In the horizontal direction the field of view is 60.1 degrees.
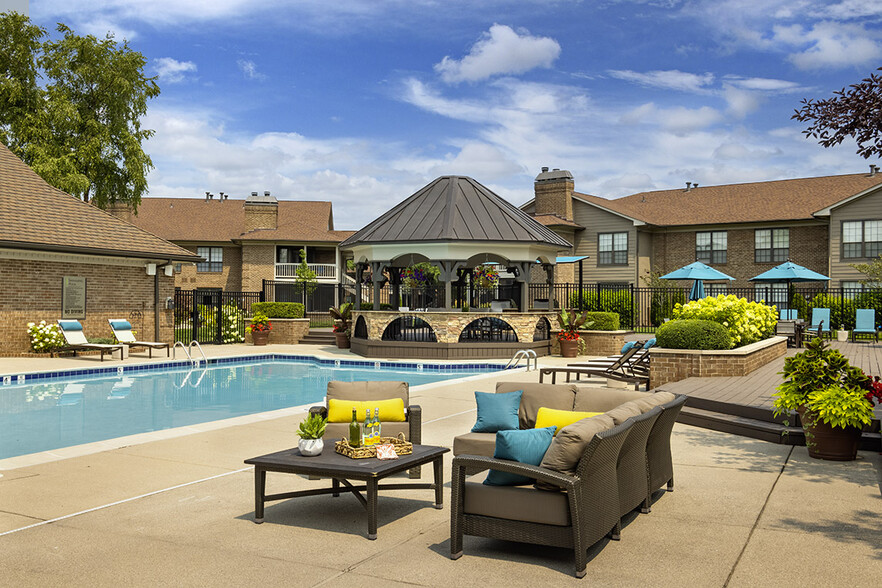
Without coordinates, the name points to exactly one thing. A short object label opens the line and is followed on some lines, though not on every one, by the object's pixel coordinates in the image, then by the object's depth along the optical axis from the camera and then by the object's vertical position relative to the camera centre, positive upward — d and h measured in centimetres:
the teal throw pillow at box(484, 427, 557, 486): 512 -96
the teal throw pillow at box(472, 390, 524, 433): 708 -98
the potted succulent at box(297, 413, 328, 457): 592 -104
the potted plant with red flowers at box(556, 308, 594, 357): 2244 -74
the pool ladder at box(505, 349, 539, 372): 1800 -140
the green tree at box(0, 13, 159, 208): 3147 +829
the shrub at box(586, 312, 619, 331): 2325 -41
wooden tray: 589 -114
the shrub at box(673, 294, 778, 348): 1472 -12
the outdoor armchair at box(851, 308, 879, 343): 2409 -37
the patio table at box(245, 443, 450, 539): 544 -121
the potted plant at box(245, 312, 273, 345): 2655 -87
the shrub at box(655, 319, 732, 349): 1304 -47
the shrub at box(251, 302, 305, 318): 2727 -20
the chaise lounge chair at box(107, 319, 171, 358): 2148 -90
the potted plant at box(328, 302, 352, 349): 2522 -70
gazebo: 2188 +172
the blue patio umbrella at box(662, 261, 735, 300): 2550 +113
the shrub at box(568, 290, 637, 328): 3152 +18
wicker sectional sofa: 479 -123
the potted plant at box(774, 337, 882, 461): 789 -96
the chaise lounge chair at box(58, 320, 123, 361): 2030 -103
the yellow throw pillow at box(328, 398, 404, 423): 737 -102
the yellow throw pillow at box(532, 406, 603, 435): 620 -91
